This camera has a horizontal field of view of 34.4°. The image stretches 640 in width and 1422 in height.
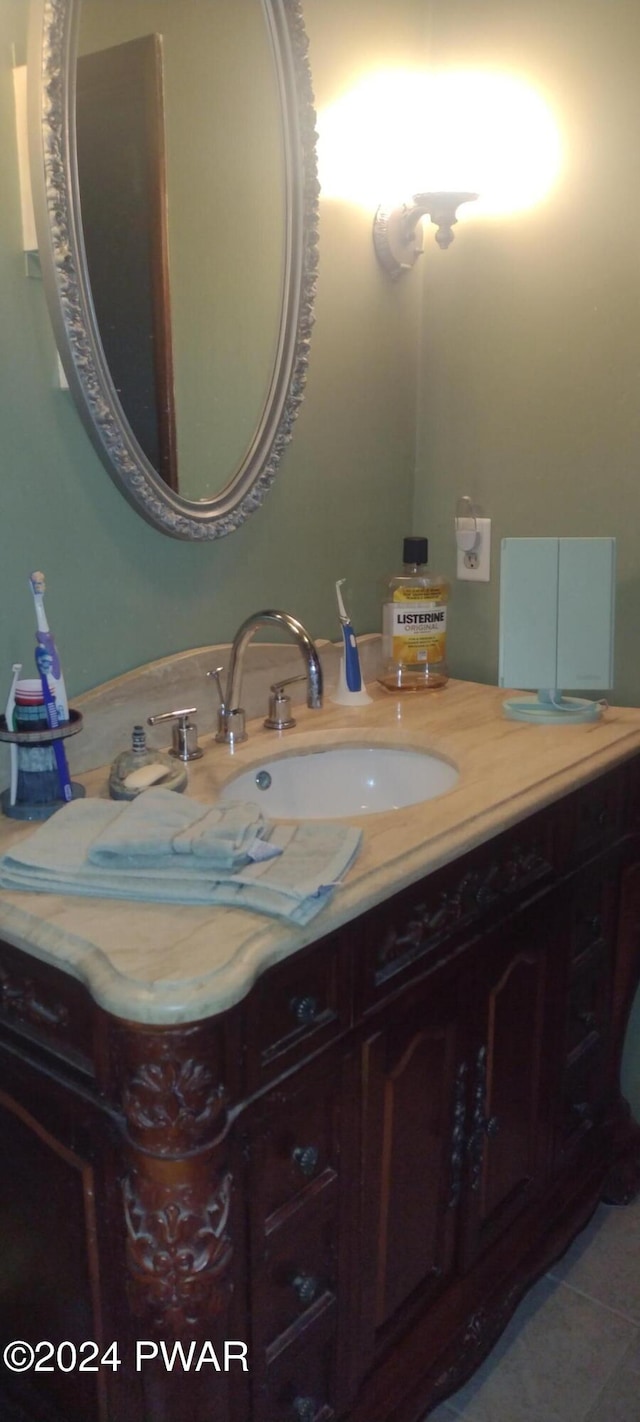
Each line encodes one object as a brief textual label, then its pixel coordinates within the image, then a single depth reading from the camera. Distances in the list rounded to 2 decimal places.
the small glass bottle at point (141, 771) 1.09
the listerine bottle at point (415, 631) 1.64
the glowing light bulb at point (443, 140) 1.54
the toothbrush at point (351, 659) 1.54
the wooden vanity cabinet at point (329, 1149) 0.82
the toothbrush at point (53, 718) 1.06
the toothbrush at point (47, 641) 1.07
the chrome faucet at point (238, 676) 1.34
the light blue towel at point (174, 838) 0.88
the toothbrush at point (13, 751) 1.07
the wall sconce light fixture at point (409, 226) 1.55
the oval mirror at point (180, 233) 1.11
